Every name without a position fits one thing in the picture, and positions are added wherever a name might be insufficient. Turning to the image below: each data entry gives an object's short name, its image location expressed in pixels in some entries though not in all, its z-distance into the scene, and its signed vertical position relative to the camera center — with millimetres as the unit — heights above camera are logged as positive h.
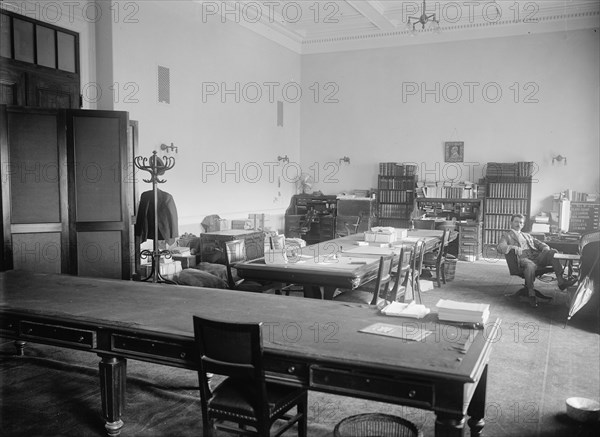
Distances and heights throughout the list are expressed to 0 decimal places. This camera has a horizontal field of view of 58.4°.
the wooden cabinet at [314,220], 12102 -891
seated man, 7047 -976
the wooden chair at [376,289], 4590 -1144
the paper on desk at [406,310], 3027 -741
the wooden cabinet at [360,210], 11766 -635
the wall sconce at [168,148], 8617 +513
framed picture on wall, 11500 +665
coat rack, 6219 -488
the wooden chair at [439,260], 7630 -1160
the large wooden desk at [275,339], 2275 -783
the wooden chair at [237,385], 2473 -972
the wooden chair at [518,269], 7234 -1175
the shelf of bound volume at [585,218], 8898 -587
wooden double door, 6090 -151
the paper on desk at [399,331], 2642 -760
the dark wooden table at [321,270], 4684 -801
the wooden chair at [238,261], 5391 -830
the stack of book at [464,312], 2820 -692
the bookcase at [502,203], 10734 -417
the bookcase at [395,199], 11641 -389
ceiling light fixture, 8316 +2522
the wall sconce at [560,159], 10586 +471
